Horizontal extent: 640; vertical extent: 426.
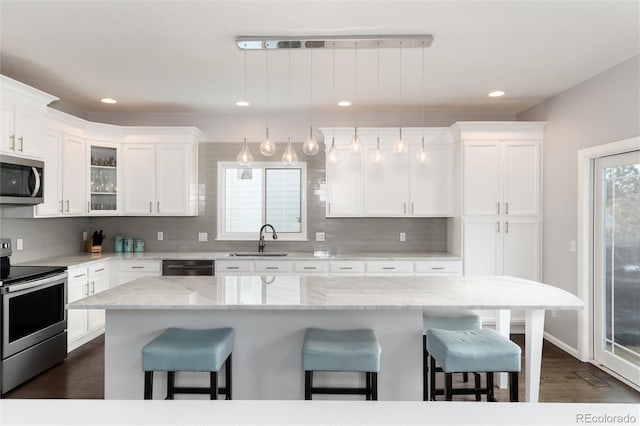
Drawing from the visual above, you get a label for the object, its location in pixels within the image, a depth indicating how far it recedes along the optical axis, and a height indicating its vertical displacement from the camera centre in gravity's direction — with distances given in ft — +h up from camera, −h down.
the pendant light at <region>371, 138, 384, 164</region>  11.36 +1.70
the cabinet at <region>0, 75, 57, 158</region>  10.97 +2.84
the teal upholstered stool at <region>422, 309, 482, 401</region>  9.25 -2.38
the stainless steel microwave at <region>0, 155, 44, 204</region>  11.04 +1.07
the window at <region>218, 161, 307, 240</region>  17.38 +0.72
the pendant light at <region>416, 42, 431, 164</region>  10.92 +1.63
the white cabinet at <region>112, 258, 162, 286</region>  15.16 -1.90
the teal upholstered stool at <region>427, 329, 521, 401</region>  7.36 -2.53
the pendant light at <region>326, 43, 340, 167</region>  10.89 +1.71
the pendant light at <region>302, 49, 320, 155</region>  10.30 +1.83
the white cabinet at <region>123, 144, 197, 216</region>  16.21 +1.59
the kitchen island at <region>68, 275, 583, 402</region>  8.51 -2.56
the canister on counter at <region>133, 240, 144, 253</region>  16.75 -1.16
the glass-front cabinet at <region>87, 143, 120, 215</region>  15.40 +1.51
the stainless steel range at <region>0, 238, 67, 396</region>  10.15 -2.74
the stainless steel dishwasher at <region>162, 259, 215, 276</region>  15.19 -1.83
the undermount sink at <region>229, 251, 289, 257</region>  15.99 -1.44
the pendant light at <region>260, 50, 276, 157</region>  10.20 +1.75
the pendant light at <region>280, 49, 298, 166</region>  10.46 +1.58
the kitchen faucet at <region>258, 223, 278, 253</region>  16.79 -0.80
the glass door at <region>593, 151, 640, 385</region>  11.10 -1.32
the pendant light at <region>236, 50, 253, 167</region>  10.47 +1.56
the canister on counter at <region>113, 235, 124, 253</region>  16.65 -1.07
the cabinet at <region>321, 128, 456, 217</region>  16.16 +1.42
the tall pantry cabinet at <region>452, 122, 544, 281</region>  15.14 +0.74
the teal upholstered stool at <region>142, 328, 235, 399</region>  7.23 -2.45
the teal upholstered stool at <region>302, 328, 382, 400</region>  7.26 -2.48
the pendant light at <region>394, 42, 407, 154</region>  10.60 +1.85
